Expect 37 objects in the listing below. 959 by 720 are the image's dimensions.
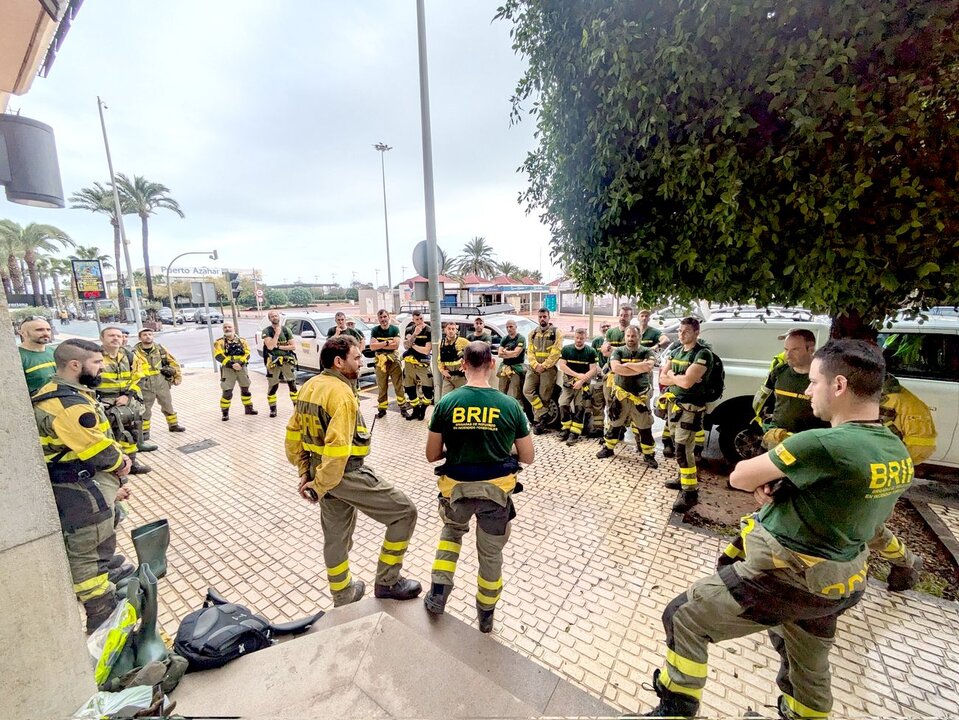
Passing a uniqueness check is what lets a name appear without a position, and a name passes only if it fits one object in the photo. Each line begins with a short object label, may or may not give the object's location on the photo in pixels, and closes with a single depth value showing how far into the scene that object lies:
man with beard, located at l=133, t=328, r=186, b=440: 6.39
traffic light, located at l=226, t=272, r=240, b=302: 12.88
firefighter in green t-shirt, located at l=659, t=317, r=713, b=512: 4.29
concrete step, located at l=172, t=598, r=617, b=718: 1.83
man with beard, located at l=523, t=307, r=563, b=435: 6.58
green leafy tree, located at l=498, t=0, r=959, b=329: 2.04
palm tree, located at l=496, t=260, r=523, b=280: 53.22
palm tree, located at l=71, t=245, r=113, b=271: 41.28
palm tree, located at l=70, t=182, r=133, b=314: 28.10
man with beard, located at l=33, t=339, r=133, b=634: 2.67
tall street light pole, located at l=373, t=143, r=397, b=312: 23.80
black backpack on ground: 2.03
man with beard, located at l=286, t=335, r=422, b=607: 2.67
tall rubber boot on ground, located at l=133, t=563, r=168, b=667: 1.92
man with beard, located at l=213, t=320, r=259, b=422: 7.50
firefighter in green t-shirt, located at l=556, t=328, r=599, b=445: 6.14
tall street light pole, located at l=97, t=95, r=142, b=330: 13.53
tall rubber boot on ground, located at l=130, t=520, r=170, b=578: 2.65
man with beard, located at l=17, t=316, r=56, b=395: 3.58
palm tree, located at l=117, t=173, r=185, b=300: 29.98
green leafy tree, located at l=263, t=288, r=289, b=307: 57.02
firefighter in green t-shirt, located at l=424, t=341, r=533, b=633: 2.58
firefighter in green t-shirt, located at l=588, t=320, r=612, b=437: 6.40
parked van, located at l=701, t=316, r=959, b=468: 4.05
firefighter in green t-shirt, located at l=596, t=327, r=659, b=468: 5.21
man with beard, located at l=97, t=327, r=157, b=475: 5.23
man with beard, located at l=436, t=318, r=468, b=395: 7.04
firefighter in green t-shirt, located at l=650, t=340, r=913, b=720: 1.67
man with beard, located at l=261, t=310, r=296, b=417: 7.88
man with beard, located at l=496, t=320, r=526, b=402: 6.95
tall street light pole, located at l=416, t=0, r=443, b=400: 4.93
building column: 1.38
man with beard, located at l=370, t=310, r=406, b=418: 7.65
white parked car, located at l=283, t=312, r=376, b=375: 10.83
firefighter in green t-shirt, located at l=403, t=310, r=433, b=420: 7.51
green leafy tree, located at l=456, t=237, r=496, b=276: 48.38
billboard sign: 8.34
